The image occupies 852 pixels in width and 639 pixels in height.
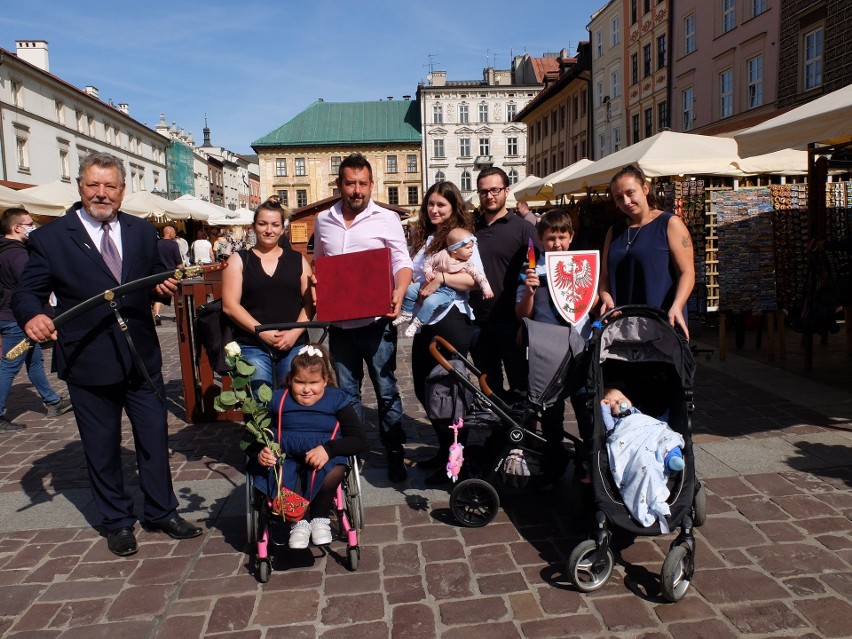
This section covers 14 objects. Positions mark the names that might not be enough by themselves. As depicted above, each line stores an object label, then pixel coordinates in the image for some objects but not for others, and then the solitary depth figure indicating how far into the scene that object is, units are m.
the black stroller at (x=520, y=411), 3.77
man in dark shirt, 4.54
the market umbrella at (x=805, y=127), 5.40
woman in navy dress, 4.07
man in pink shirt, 4.30
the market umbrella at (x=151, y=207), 16.55
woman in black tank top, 4.26
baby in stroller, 3.13
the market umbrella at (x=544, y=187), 14.28
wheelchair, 3.37
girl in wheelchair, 3.41
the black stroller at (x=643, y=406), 3.12
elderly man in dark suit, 3.58
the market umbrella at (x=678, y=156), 8.63
